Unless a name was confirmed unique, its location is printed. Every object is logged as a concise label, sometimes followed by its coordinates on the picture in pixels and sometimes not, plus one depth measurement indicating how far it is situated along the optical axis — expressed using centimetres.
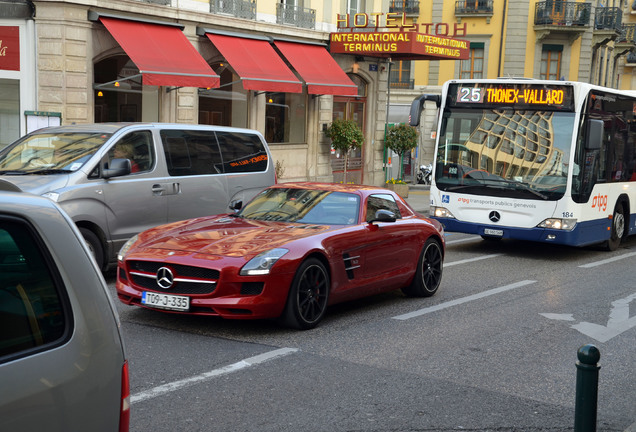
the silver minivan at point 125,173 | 995
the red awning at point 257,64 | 2195
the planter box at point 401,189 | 2611
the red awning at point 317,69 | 2443
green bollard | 404
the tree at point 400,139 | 2778
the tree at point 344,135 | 2631
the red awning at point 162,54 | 1906
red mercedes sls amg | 743
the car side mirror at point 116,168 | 1011
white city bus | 1349
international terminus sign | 2527
